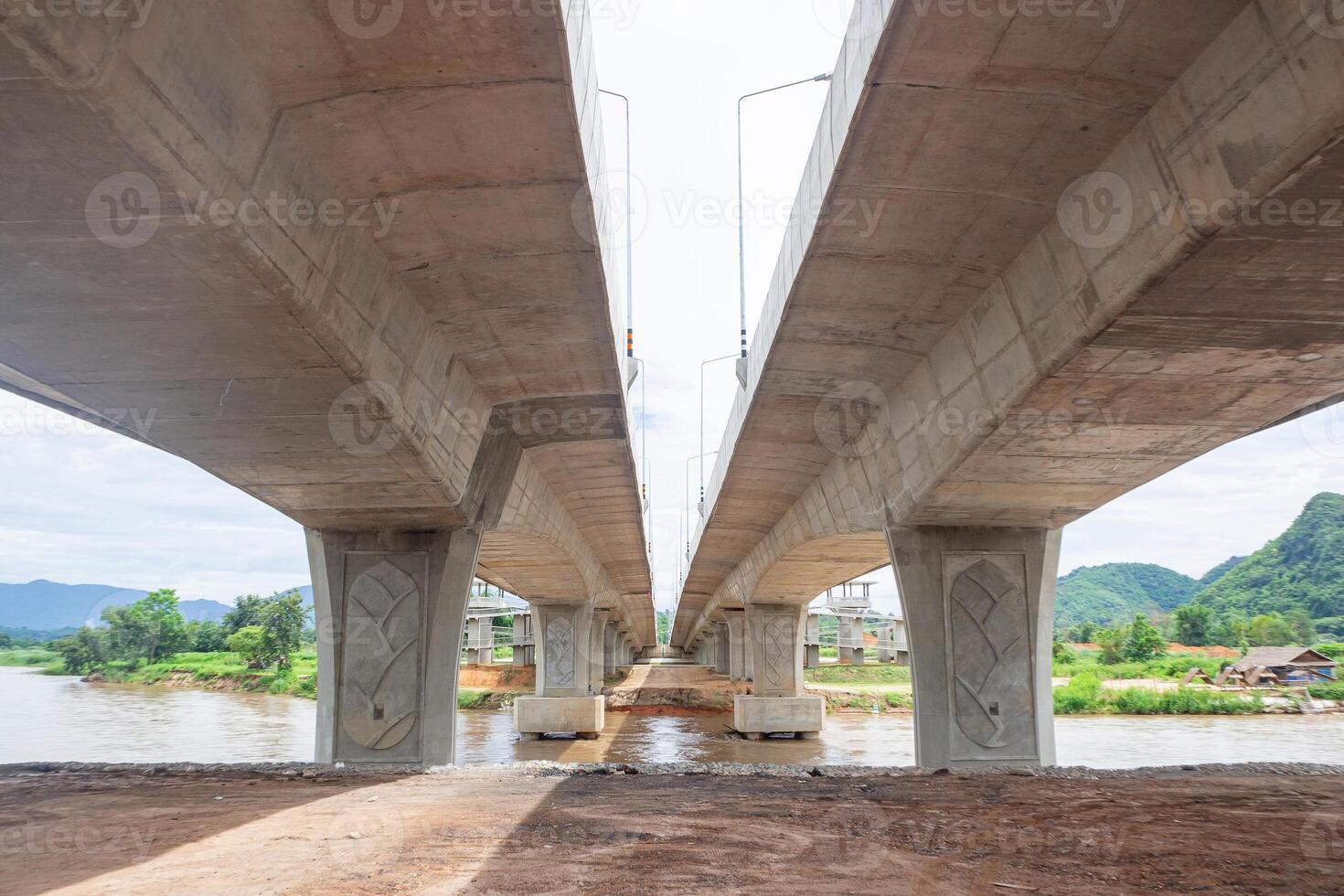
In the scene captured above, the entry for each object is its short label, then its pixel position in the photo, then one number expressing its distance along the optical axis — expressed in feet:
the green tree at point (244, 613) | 299.38
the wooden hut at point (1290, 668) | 190.19
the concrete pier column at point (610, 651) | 221.13
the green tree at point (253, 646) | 248.32
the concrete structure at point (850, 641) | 269.44
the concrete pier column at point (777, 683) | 117.50
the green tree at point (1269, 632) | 286.66
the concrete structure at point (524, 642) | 242.37
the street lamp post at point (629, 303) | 50.04
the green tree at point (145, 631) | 279.28
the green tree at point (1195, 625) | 299.38
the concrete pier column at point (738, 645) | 163.12
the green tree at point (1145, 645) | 253.24
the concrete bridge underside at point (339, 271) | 18.24
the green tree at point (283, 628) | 250.98
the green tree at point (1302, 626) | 308.40
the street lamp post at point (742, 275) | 58.03
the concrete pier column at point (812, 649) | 246.27
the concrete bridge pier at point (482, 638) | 248.11
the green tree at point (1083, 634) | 384.21
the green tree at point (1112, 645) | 257.14
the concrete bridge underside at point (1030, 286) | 19.48
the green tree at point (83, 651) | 282.56
